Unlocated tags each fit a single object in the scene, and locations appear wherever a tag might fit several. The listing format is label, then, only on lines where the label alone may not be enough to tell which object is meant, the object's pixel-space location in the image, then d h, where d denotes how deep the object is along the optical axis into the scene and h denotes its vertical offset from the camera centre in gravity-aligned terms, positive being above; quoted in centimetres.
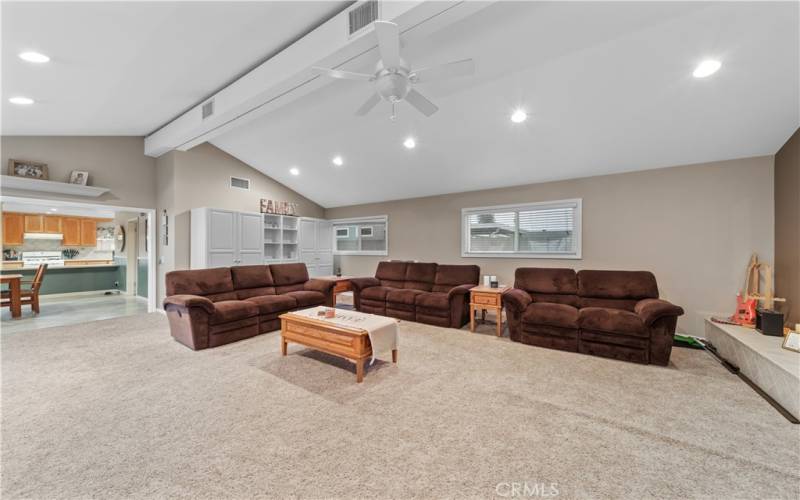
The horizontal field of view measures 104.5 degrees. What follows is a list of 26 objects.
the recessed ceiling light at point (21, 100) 349 +171
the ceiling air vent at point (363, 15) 248 +192
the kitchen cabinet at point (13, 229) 723 +50
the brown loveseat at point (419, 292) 482 -76
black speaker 307 -76
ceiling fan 221 +135
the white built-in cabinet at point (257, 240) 564 +20
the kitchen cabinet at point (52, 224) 771 +65
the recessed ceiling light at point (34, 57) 272 +172
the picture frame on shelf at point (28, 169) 448 +120
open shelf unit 694 +25
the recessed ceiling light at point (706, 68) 269 +159
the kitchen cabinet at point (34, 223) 748 +65
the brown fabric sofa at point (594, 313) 328 -77
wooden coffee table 289 -90
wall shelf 439 +96
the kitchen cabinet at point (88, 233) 831 +46
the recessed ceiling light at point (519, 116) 374 +162
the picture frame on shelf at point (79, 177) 497 +118
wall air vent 648 +141
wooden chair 554 -78
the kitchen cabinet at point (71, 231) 798 +49
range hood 772 +35
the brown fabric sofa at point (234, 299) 372 -72
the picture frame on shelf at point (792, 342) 270 -83
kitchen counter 711 -68
